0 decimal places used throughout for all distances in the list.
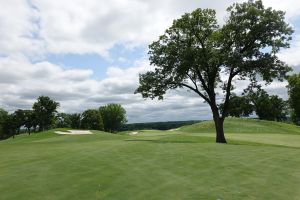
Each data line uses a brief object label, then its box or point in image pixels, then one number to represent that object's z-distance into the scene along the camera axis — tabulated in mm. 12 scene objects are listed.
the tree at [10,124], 60185
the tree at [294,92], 45283
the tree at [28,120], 57192
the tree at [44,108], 50548
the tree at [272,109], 64690
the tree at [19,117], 59277
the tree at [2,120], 61921
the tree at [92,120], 66194
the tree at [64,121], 73535
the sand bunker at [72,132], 29008
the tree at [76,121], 69624
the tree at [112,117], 76003
